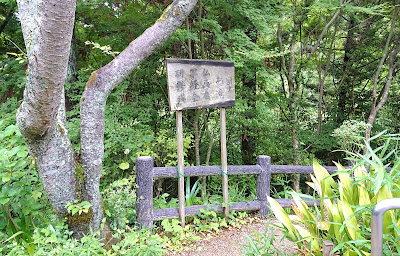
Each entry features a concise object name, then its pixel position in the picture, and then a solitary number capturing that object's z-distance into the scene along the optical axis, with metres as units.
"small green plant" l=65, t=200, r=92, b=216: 2.17
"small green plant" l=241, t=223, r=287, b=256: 1.97
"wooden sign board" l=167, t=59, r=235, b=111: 3.04
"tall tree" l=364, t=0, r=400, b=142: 5.16
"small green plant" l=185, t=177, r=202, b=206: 3.57
